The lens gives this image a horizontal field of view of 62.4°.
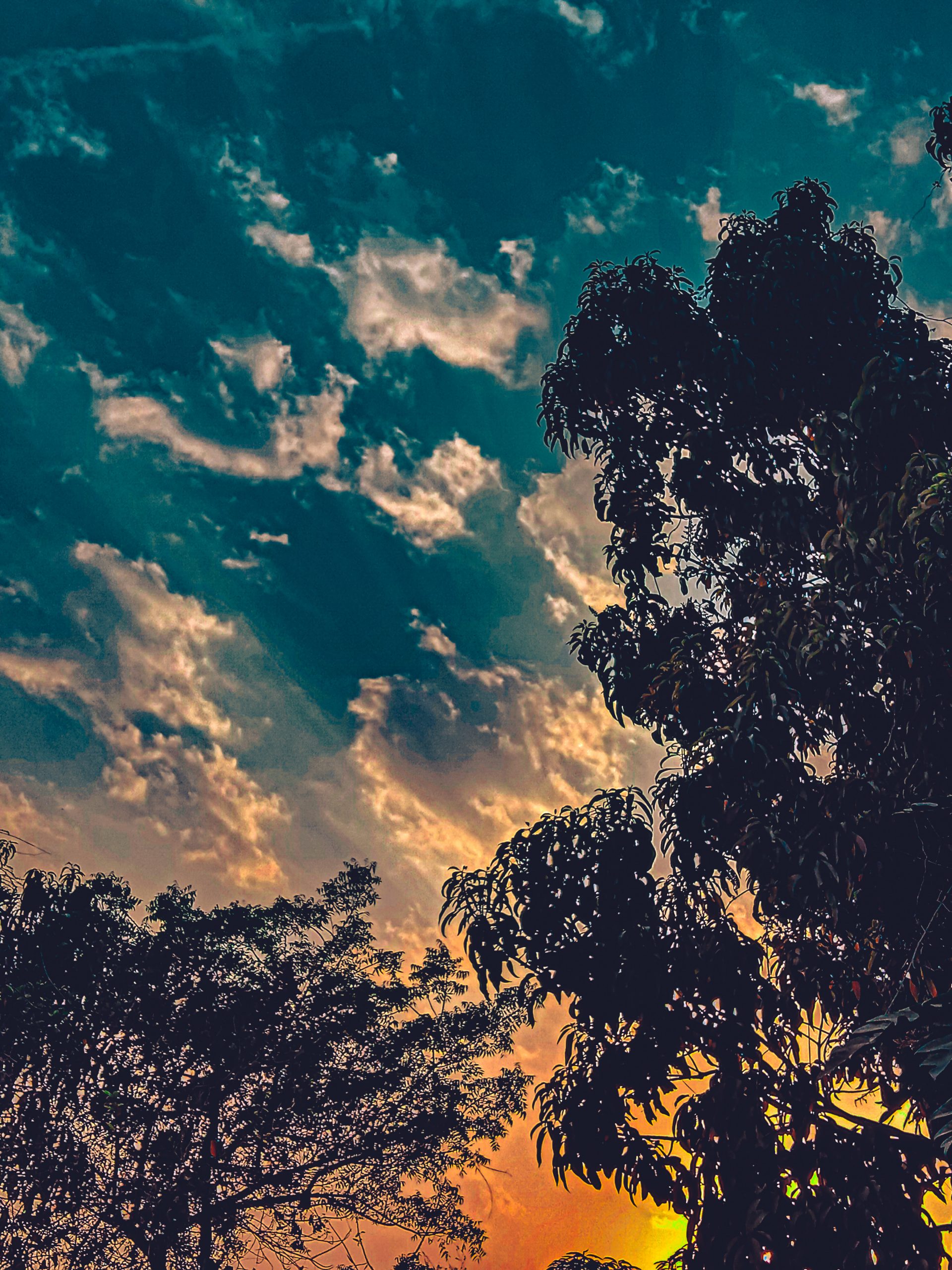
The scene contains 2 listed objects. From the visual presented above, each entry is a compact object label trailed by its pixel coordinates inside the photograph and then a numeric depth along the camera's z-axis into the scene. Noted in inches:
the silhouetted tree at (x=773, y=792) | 175.3
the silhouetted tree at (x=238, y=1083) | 349.1
